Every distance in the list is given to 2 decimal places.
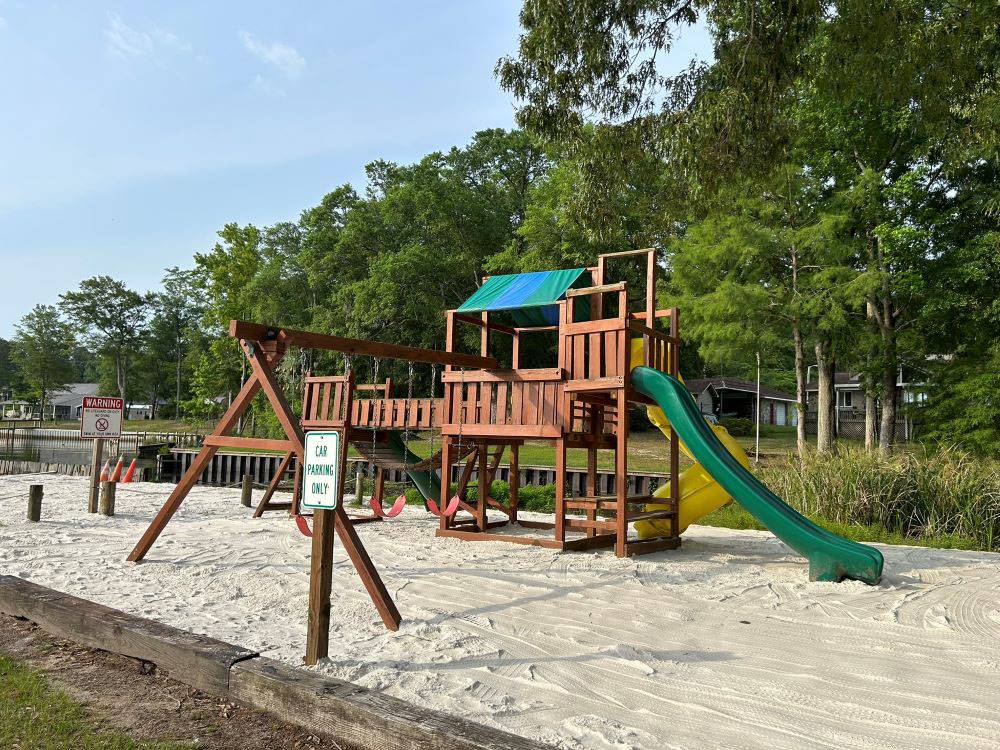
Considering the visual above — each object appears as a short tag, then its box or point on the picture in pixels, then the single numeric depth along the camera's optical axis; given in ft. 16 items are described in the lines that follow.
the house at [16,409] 309.01
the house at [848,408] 134.00
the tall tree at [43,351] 254.29
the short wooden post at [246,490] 46.80
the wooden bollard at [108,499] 38.86
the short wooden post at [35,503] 35.09
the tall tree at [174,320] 256.52
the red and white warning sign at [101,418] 38.63
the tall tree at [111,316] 231.71
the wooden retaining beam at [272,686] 9.88
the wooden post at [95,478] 39.40
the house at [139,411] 279.90
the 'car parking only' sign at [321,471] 13.34
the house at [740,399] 159.23
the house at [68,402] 326.73
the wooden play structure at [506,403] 25.36
